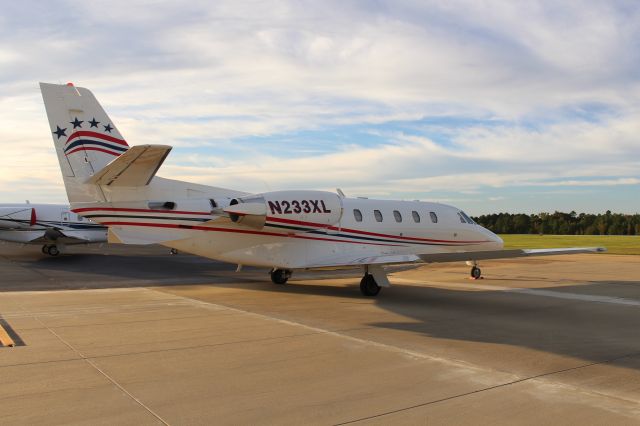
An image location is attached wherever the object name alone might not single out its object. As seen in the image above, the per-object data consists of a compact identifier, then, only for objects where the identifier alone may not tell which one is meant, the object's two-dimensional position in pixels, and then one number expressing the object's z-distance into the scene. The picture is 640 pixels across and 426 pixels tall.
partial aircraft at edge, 28.61
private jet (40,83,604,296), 13.52
